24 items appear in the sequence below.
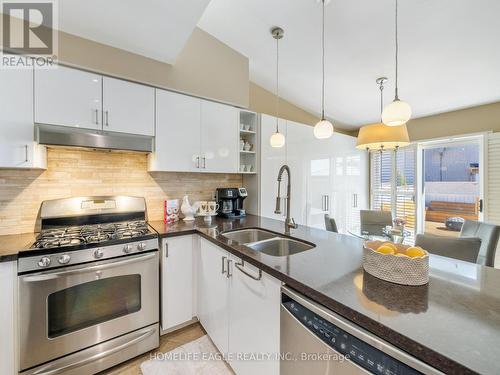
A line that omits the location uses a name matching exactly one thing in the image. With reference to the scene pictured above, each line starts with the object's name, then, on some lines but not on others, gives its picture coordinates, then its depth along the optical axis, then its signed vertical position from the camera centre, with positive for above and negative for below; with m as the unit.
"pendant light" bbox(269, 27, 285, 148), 1.98 +0.47
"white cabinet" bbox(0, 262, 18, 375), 1.24 -0.78
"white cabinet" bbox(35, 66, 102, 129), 1.54 +0.65
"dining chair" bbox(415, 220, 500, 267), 1.67 -0.48
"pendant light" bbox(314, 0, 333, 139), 1.63 +0.43
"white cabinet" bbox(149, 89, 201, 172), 2.02 +0.50
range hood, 1.53 +0.36
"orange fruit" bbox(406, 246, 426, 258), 0.91 -0.28
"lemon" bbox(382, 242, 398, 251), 1.00 -0.28
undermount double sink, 1.57 -0.44
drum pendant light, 2.04 +0.48
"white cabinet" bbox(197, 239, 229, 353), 1.50 -0.82
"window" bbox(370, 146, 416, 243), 3.70 +0.06
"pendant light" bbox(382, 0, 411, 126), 1.20 +0.42
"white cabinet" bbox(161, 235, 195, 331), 1.79 -0.81
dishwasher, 0.62 -0.55
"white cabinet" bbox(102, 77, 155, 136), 1.76 +0.66
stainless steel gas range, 1.30 -0.73
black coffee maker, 2.46 -0.18
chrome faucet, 1.73 -0.30
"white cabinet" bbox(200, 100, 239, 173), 2.28 +0.52
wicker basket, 0.84 -0.33
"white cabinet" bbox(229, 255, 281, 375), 1.07 -0.75
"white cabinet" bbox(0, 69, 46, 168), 1.43 +0.43
